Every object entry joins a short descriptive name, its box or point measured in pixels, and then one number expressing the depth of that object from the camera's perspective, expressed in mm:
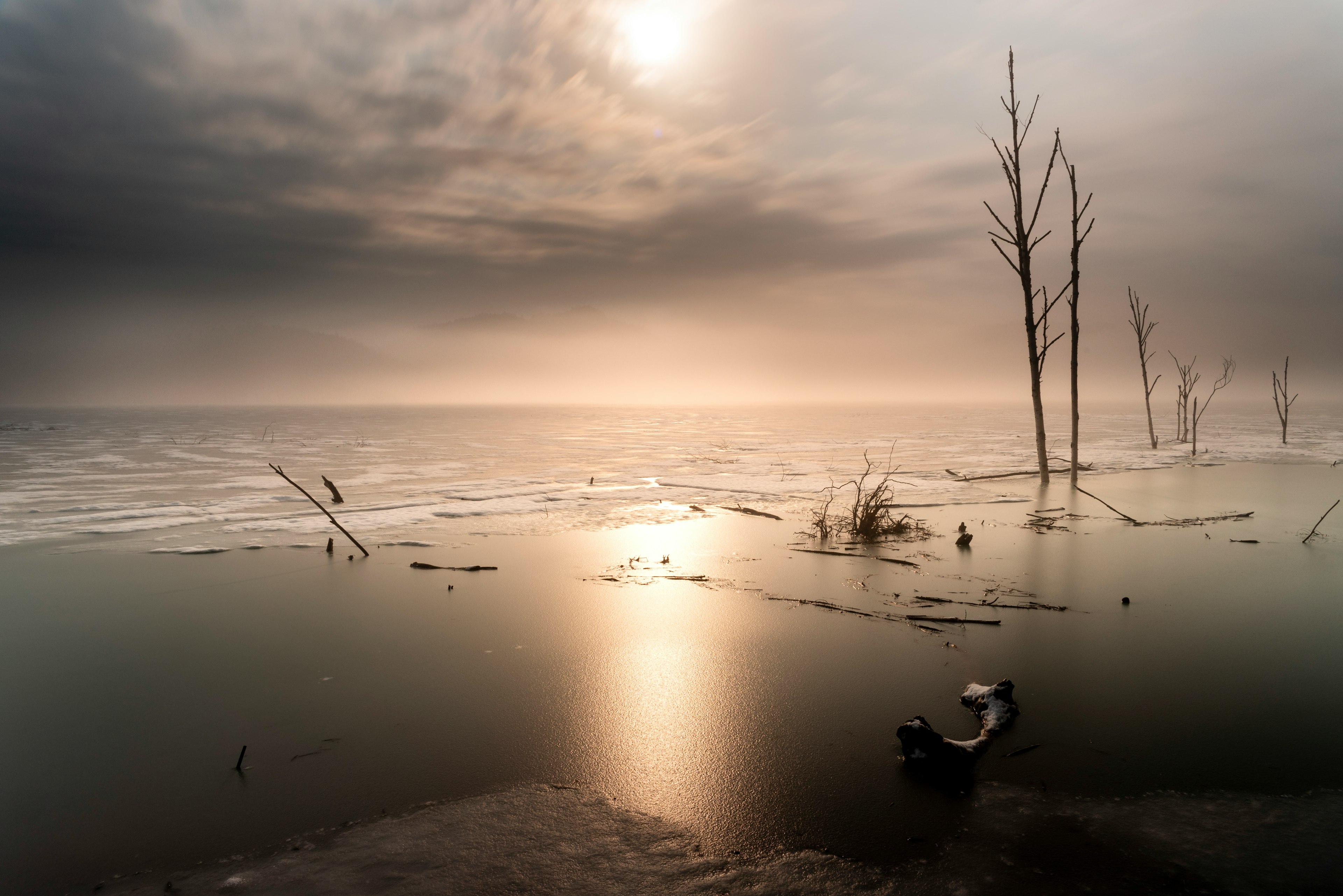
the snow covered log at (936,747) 3291
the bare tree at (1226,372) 29953
